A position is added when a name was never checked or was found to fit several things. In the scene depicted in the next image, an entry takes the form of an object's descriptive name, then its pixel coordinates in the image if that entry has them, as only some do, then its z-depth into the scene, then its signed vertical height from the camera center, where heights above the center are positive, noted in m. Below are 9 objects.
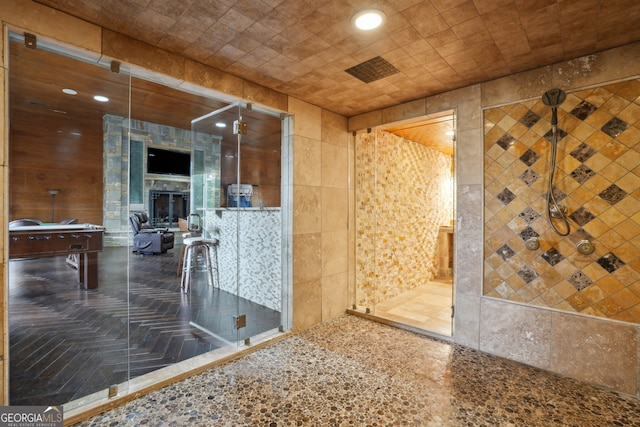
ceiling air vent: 2.22 +1.13
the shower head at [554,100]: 2.19 +0.85
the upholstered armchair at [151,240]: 4.52 -0.43
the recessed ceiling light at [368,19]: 1.65 +1.12
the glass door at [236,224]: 2.74 -0.11
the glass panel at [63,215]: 1.63 -0.02
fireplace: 5.50 +0.10
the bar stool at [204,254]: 2.95 -0.42
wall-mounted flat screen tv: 6.22 +1.11
